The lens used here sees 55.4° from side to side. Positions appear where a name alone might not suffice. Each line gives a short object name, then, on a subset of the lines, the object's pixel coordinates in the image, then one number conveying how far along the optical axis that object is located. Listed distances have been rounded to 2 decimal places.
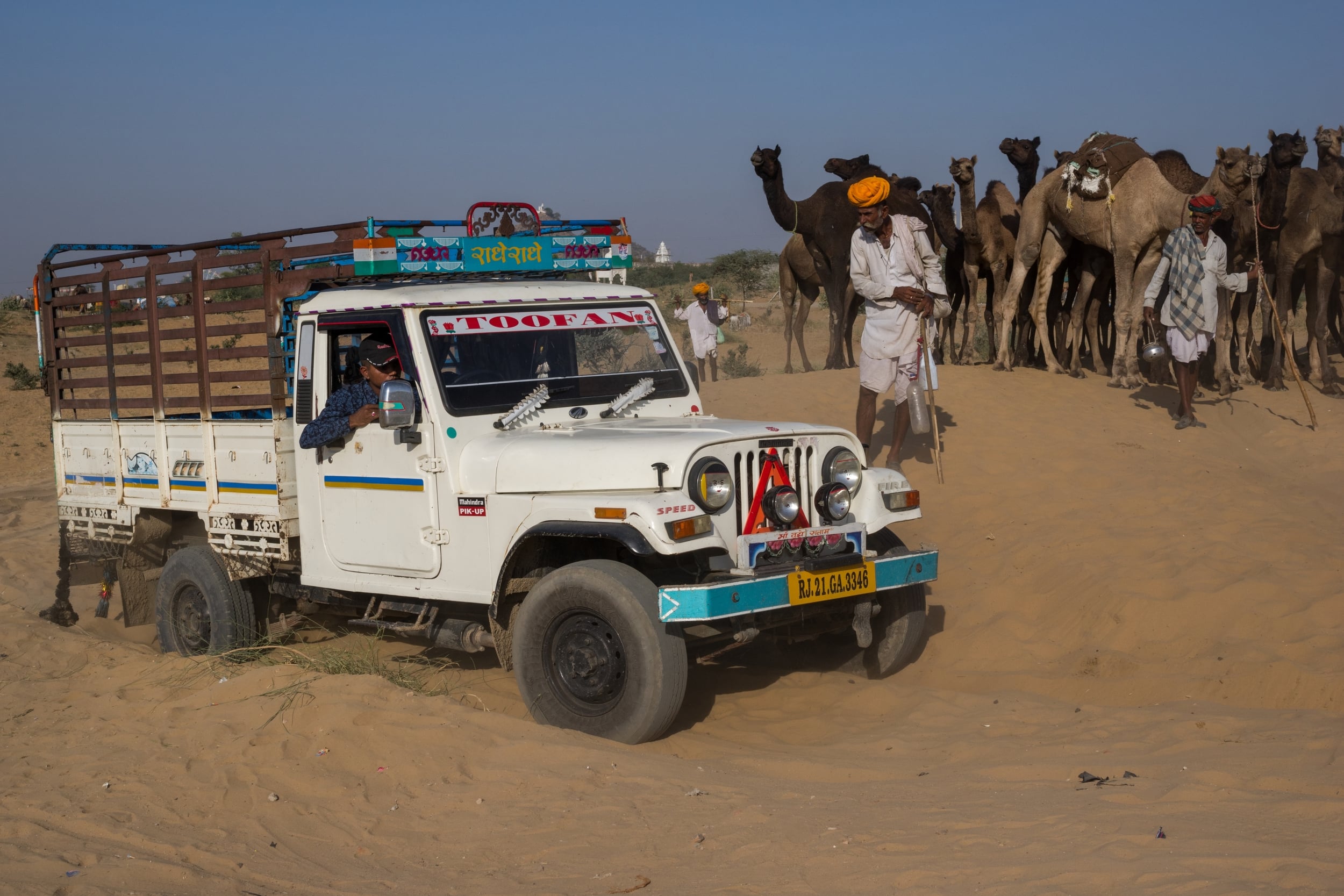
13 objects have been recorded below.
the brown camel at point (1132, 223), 12.33
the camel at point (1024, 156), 15.29
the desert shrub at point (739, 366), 23.34
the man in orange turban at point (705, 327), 16.72
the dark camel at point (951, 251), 15.07
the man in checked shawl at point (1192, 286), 10.83
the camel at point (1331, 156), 13.08
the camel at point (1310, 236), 12.89
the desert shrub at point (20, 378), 20.80
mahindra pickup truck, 5.27
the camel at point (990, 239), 14.71
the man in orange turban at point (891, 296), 8.86
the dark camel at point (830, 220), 15.16
